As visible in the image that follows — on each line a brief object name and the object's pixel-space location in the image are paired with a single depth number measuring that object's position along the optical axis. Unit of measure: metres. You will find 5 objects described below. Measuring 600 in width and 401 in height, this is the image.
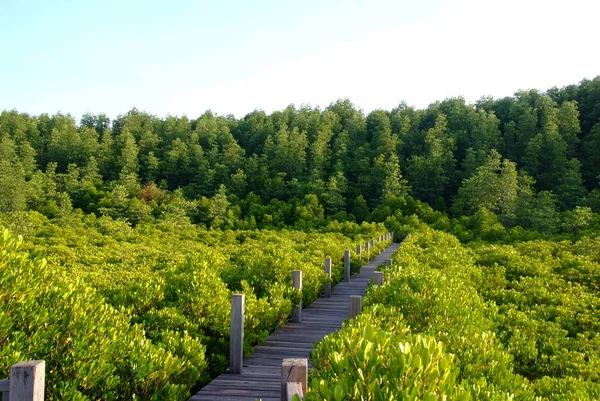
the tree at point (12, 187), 45.56
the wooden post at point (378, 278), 8.62
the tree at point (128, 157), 66.01
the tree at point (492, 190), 45.34
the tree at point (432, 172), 57.06
